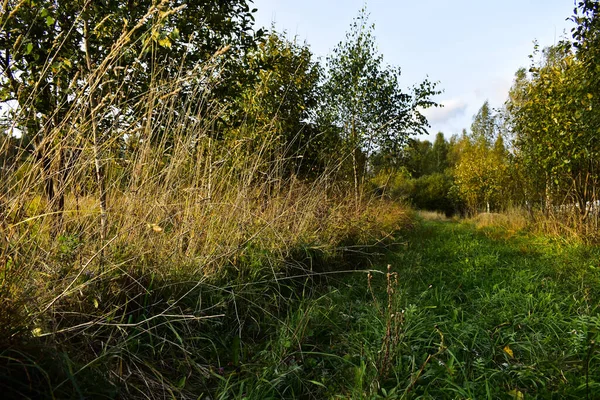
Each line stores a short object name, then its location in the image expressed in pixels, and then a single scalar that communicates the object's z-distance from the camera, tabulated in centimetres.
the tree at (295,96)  684
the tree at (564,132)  411
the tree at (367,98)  923
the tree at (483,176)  1594
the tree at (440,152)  4138
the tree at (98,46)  160
